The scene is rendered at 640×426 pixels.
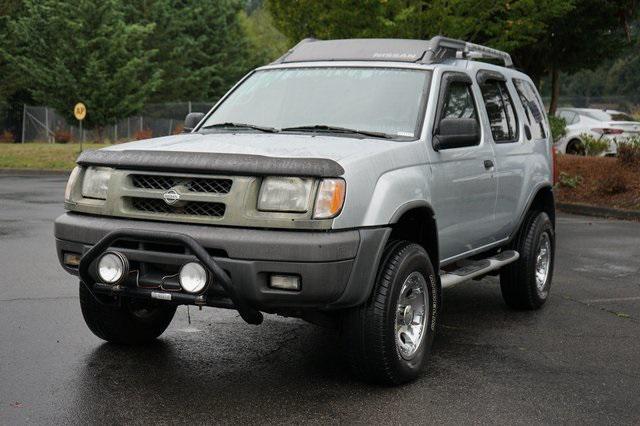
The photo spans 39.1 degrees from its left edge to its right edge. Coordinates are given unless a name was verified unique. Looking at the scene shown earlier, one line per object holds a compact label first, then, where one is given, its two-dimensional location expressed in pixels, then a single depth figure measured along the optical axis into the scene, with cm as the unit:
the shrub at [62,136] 3949
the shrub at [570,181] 1738
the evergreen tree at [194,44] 5325
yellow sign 2672
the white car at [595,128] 2222
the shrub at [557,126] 2022
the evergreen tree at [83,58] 3862
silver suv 477
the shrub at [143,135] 3331
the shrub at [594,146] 2094
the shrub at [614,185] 1641
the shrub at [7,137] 4059
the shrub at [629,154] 1698
